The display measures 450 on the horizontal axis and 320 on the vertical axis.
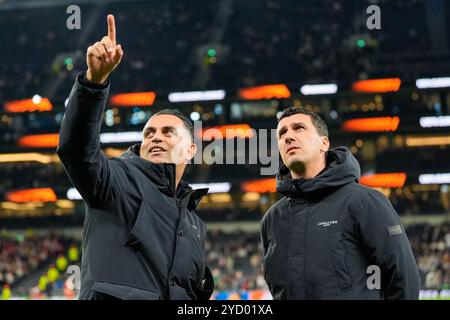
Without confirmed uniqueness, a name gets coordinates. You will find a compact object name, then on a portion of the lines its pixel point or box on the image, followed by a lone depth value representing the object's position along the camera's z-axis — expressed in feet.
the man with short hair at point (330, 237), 13.82
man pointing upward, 12.66
